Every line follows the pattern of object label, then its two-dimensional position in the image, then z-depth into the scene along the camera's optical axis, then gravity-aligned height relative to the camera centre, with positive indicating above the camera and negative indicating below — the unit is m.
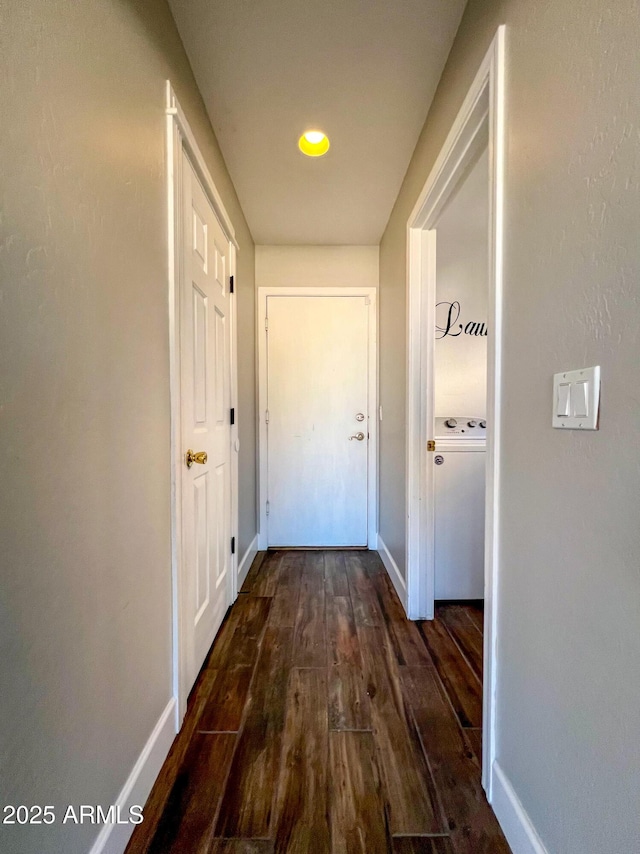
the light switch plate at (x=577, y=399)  0.65 +0.03
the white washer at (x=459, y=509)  2.07 -0.53
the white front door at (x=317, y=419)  2.88 -0.04
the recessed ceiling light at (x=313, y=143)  1.73 +1.30
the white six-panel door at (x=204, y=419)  1.38 -0.02
